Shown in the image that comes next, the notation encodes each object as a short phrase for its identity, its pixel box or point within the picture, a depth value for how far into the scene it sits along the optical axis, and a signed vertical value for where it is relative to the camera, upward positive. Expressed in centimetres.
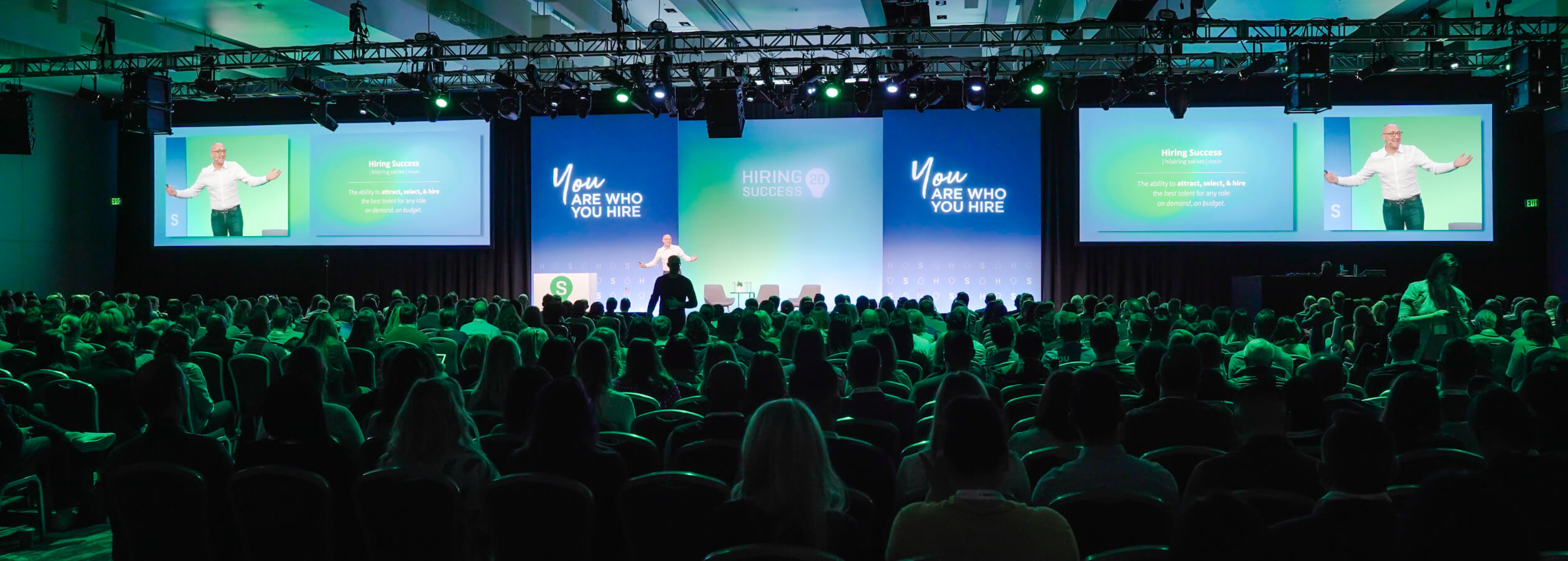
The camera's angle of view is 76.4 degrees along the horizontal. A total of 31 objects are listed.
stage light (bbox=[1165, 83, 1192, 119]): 1366 +254
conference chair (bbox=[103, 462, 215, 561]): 299 -69
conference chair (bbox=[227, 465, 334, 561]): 293 -68
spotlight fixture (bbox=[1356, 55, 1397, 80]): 1121 +251
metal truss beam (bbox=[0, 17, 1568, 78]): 1138 +304
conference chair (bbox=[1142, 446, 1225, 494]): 325 -57
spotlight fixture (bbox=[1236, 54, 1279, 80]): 1193 +264
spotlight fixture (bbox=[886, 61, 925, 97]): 1259 +267
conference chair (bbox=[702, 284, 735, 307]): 1630 -16
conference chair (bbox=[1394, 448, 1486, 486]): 307 -55
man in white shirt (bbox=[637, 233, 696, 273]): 1652 +51
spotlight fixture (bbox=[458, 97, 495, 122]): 1489 +269
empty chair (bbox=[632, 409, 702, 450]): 420 -59
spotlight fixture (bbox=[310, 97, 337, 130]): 1415 +244
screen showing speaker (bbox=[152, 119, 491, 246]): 1695 +174
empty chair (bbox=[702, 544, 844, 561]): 198 -54
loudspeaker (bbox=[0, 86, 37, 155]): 1303 +220
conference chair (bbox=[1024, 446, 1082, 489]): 325 -57
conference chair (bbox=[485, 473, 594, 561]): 279 -66
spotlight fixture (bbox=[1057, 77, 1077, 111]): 1333 +258
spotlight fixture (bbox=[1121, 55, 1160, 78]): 1200 +265
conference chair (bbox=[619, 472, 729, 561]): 270 -62
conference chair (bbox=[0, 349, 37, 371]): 616 -46
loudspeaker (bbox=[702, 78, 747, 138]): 1328 +238
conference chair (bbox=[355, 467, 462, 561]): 290 -67
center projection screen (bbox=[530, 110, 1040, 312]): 1619 +135
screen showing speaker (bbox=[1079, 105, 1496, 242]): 1512 +170
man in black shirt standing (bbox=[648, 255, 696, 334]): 1055 -10
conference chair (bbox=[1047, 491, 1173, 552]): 255 -60
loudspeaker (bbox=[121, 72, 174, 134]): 1255 +233
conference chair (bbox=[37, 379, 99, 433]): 494 -59
